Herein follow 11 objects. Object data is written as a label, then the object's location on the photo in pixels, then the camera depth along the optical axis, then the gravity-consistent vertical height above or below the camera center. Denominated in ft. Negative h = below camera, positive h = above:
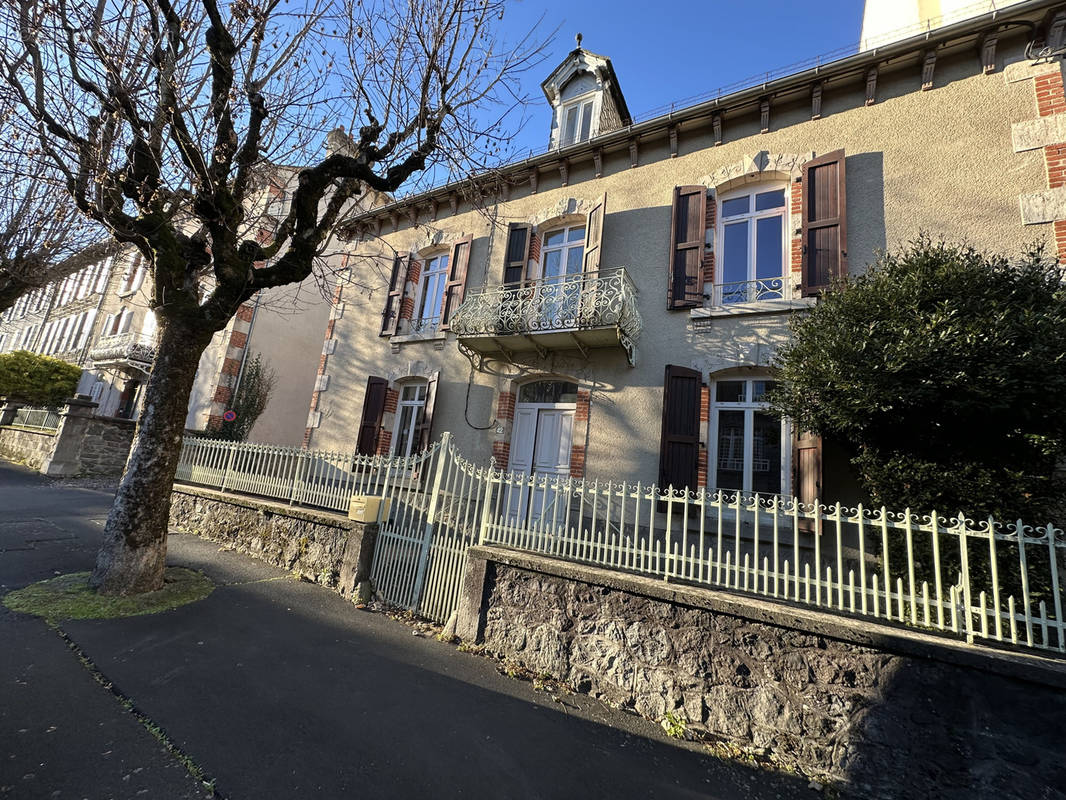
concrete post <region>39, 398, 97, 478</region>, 36.55 -0.88
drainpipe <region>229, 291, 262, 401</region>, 42.24 +9.65
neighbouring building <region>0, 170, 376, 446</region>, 42.04 +10.19
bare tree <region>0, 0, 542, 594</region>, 14.44 +9.63
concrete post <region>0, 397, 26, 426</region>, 46.78 +1.16
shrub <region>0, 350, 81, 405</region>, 53.57 +5.82
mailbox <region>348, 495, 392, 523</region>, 17.58 -1.82
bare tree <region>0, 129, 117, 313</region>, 26.84 +12.05
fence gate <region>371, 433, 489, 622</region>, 15.97 -2.78
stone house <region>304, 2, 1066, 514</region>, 19.29 +13.53
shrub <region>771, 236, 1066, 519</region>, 12.73 +4.28
